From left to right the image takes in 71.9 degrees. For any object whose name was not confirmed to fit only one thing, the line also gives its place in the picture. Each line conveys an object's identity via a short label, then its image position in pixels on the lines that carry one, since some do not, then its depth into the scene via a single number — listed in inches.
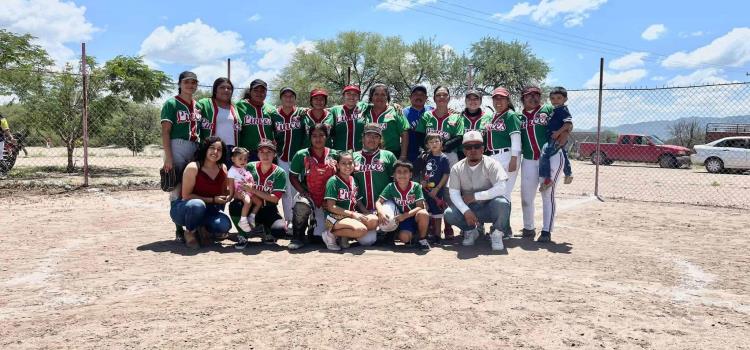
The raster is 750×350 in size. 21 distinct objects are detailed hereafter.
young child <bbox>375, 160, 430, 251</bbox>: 219.9
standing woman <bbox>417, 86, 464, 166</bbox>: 239.3
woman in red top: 215.5
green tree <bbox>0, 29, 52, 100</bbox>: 490.3
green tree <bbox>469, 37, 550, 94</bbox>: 1584.6
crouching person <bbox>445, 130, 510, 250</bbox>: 220.7
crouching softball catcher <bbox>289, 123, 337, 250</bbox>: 220.7
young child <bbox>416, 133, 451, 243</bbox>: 235.8
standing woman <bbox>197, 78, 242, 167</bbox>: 230.8
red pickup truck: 888.9
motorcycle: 498.3
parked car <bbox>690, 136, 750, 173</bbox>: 744.3
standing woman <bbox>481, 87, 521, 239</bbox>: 234.5
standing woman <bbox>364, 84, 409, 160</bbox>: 238.8
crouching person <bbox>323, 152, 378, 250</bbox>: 214.4
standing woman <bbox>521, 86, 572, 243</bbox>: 239.0
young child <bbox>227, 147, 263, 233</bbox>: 219.3
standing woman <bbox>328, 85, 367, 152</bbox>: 243.1
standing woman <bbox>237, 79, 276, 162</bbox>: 237.6
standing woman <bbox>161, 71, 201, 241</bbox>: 220.7
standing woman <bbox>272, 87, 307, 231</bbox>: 244.2
